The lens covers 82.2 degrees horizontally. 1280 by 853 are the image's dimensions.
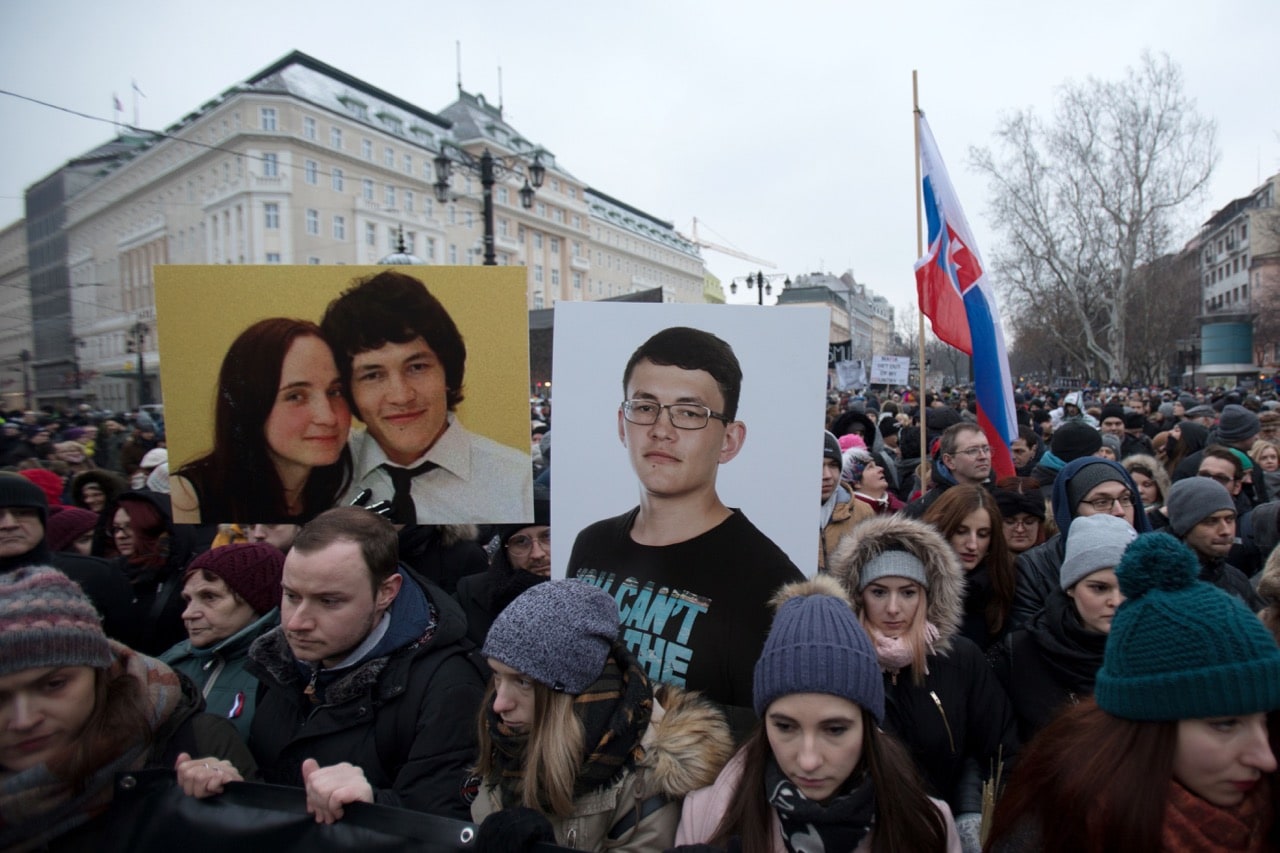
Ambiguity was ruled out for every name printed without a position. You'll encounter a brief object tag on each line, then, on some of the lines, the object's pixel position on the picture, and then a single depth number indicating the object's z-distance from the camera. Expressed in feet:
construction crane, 495.20
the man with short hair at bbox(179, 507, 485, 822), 6.26
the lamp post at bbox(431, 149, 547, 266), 33.65
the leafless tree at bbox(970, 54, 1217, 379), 93.20
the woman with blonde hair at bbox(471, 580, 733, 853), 5.45
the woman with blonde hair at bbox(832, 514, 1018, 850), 7.23
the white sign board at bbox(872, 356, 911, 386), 49.90
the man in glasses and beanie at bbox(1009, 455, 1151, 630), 10.25
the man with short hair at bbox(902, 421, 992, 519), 15.19
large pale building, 152.25
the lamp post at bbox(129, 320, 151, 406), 94.19
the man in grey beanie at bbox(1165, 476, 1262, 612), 10.71
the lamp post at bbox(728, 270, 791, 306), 62.90
